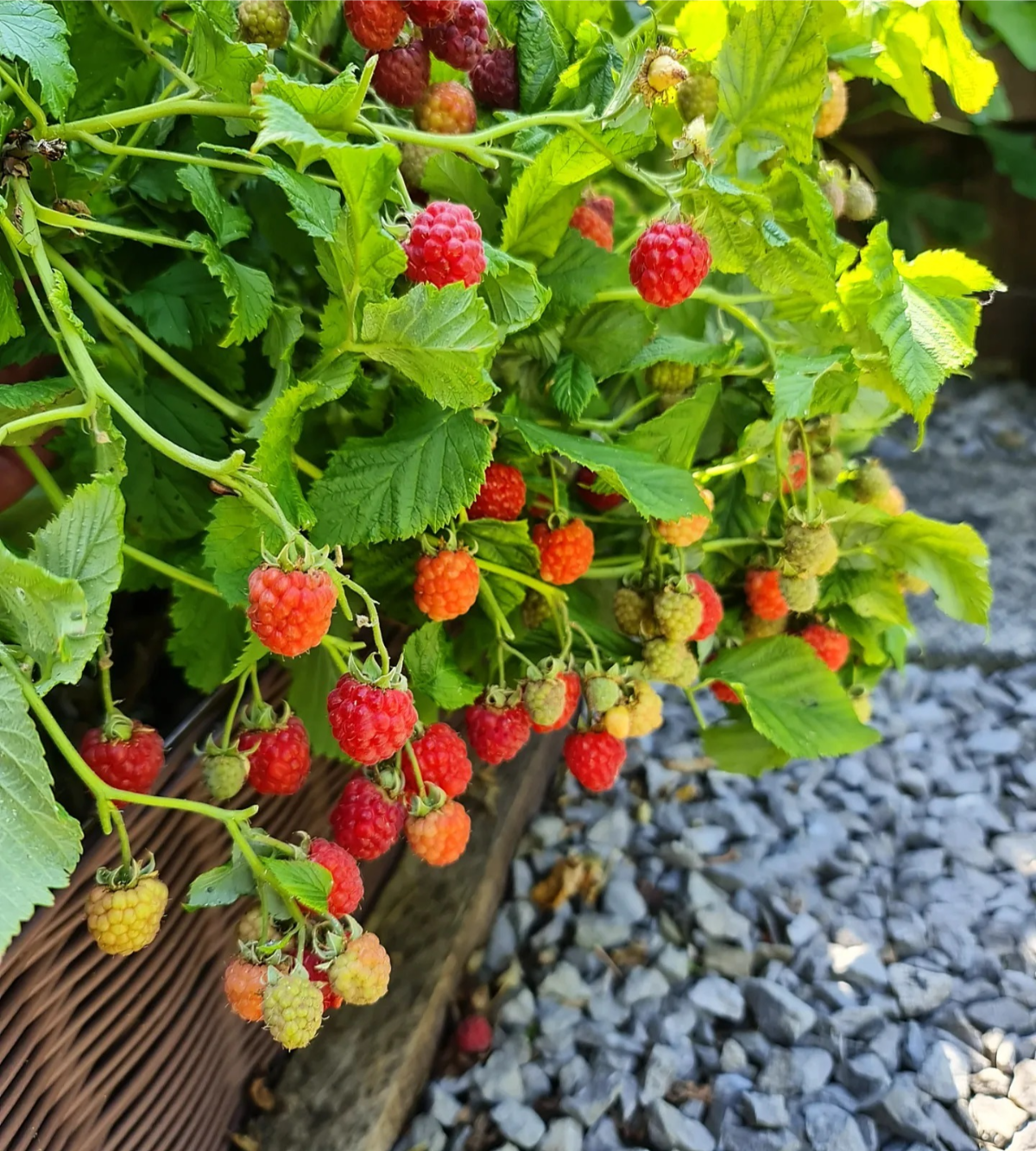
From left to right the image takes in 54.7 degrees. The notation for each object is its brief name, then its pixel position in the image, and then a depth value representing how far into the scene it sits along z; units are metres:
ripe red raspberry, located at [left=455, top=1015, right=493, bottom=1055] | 0.91
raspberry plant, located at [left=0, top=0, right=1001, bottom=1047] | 0.42
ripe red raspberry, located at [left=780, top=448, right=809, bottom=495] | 0.72
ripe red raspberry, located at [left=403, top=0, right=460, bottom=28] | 0.47
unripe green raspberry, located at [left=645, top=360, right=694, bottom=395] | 0.67
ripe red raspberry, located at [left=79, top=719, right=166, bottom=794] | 0.52
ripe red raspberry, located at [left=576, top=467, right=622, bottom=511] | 0.72
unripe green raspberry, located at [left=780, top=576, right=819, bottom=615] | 0.71
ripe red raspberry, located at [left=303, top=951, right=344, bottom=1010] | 0.47
